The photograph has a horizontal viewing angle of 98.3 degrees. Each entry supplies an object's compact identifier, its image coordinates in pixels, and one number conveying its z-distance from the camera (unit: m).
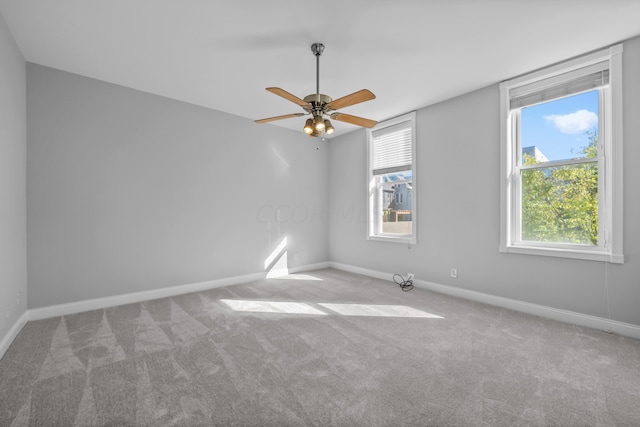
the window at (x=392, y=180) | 4.44
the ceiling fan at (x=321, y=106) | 2.36
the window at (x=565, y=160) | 2.63
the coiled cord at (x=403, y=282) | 4.16
